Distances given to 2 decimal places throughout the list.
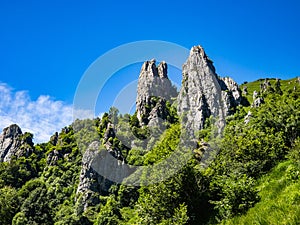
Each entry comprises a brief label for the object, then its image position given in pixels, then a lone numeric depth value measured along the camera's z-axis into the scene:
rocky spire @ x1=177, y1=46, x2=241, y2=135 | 144.00
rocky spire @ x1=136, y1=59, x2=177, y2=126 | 142.88
